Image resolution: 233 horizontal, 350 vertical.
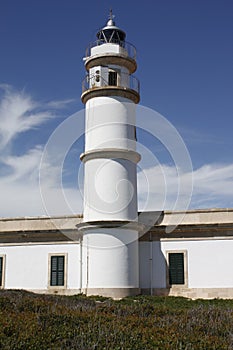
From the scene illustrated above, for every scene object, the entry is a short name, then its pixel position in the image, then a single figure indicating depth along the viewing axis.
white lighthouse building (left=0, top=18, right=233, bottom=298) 17.80
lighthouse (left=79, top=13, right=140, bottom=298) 17.61
